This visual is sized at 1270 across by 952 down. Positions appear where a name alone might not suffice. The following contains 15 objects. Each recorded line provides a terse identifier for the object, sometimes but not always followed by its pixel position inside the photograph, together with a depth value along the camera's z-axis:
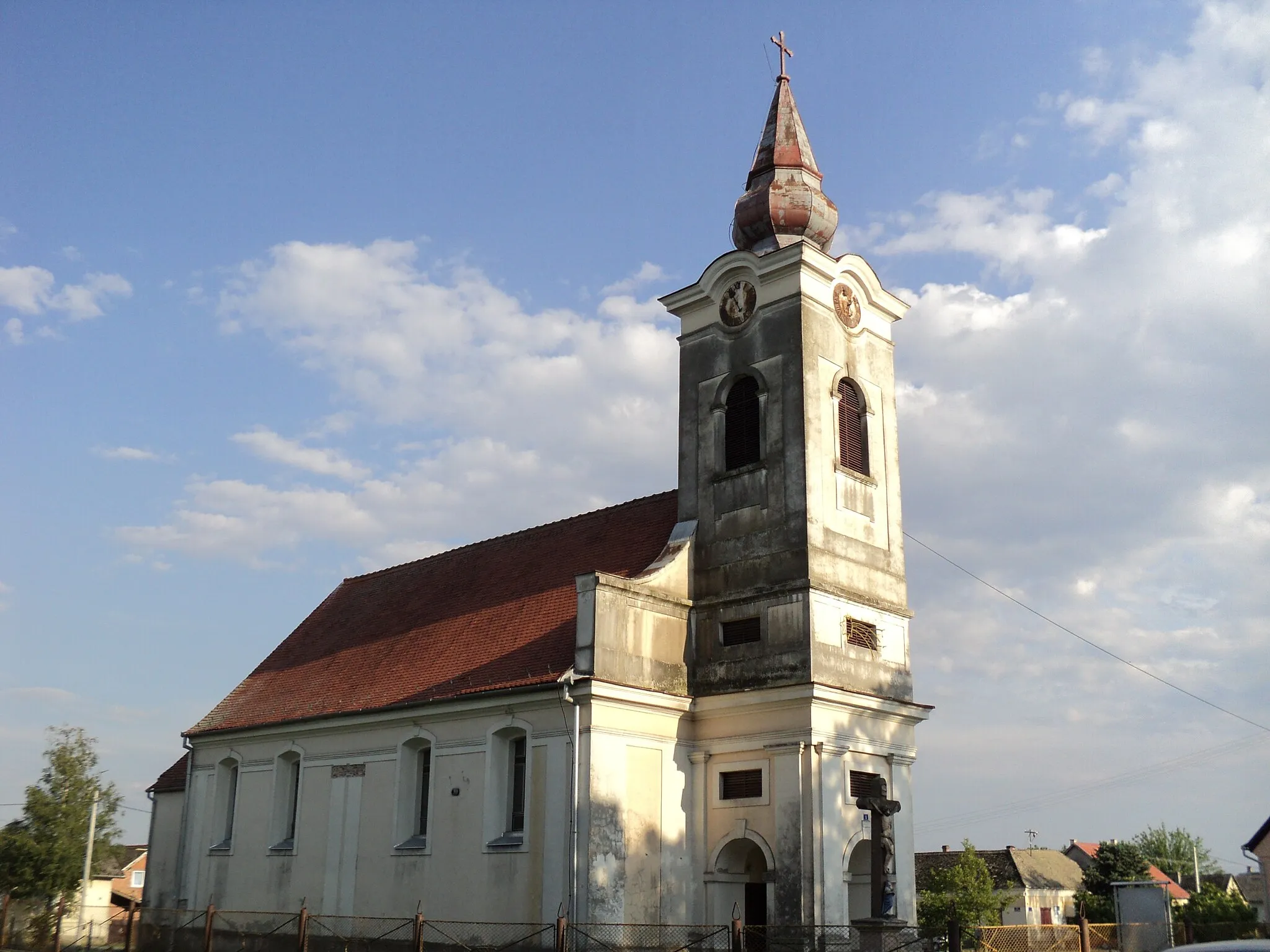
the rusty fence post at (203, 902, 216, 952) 26.97
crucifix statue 18.45
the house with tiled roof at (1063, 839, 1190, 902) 85.12
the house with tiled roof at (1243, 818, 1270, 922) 41.91
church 21.67
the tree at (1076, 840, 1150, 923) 51.50
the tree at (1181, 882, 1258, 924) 32.66
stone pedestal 17.98
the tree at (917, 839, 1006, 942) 41.00
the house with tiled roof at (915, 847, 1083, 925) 58.59
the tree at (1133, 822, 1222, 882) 91.62
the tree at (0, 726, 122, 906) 33.59
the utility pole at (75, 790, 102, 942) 33.44
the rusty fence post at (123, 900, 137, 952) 28.64
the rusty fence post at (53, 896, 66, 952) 28.98
